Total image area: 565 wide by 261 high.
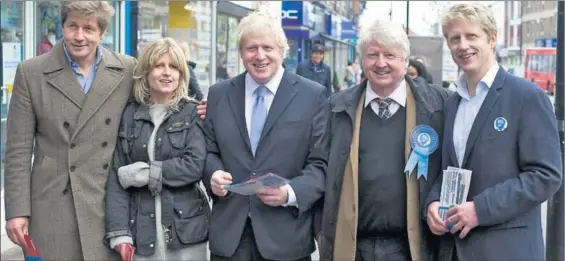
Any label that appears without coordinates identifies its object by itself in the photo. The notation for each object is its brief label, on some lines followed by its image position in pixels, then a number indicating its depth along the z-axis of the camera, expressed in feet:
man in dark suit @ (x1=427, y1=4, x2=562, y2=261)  10.55
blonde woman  12.62
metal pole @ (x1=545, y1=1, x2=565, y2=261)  18.83
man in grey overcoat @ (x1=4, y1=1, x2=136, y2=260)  12.95
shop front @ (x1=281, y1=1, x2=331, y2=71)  80.12
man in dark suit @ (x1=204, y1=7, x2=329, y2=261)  12.27
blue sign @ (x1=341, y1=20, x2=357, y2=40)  118.28
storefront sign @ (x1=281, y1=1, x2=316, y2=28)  79.46
